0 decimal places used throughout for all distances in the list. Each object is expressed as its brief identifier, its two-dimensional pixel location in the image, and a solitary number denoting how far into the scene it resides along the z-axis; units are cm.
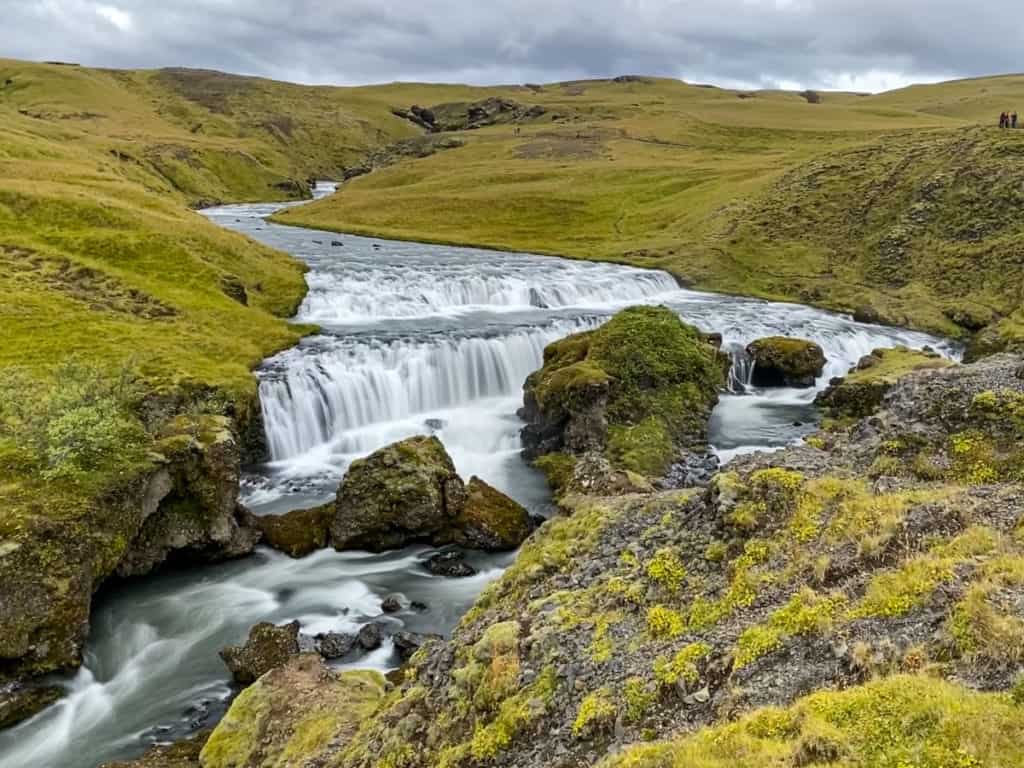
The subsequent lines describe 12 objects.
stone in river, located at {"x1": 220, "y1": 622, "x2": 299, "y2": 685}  1759
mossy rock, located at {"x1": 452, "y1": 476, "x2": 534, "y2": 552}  2439
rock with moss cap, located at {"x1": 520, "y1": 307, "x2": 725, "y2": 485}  3027
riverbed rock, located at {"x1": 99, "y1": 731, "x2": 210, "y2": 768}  1393
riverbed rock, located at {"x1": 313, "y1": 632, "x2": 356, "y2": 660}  1866
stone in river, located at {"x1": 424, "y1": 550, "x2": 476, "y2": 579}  2278
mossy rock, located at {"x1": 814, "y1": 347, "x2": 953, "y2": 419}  3488
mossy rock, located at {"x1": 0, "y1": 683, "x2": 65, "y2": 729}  1625
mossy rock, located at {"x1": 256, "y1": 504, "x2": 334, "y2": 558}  2414
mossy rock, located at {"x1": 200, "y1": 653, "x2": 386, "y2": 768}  1198
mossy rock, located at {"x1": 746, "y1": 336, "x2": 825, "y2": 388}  4219
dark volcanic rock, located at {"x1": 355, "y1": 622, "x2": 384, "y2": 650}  1914
